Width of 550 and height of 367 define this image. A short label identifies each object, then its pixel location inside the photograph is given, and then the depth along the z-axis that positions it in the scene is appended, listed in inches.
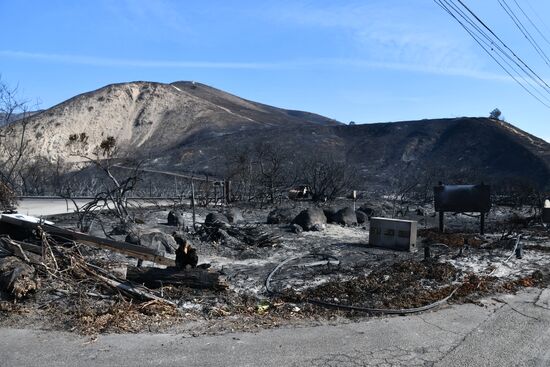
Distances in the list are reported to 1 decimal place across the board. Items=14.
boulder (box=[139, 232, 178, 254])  415.8
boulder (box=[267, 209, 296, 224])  687.7
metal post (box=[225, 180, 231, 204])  1080.8
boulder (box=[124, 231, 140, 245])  411.5
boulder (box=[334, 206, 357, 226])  679.7
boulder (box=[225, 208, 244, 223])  679.5
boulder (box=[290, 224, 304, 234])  591.2
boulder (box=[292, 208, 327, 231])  613.8
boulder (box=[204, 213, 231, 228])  523.6
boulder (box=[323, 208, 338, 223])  684.0
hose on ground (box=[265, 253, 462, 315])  267.7
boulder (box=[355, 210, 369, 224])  728.3
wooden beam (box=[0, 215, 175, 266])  314.5
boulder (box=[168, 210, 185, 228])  599.7
